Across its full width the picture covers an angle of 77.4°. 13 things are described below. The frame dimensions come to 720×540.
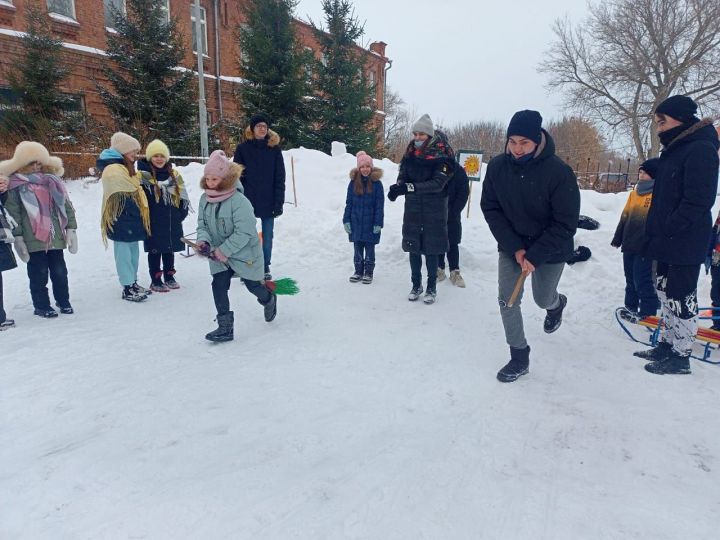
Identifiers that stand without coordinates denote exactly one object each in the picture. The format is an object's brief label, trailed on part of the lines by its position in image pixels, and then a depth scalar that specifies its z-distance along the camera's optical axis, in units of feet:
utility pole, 46.16
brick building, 47.03
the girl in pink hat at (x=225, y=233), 12.87
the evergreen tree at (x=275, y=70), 52.13
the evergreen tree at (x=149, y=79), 46.91
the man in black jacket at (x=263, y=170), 18.20
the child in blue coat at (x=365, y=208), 19.34
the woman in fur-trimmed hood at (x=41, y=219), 14.37
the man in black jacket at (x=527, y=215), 10.03
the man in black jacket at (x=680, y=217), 10.28
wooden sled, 11.86
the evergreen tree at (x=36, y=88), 41.09
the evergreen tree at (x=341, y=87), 54.75
